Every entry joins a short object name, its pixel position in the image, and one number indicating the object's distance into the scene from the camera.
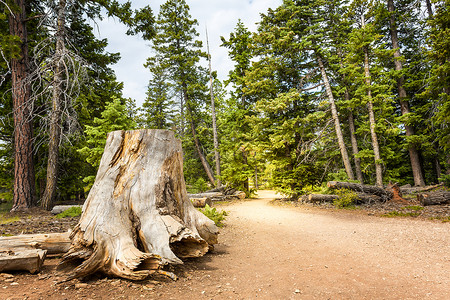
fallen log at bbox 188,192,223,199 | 15.27
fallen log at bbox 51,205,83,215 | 8.27
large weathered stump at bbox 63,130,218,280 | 2.93
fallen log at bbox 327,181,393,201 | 10.88
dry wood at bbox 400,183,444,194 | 12.95
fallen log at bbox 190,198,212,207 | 10.96
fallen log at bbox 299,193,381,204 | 10.60
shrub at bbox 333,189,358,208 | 10.40
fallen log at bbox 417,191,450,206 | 9.07
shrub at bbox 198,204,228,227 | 7.59
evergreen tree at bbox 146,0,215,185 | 19.92
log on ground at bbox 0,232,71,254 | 3.27
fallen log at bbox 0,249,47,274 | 2.92
